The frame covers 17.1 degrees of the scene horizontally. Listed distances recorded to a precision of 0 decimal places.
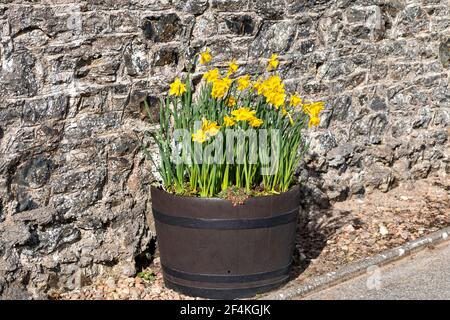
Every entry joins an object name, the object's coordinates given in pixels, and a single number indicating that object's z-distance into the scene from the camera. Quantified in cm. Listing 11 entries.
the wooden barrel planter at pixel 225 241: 829
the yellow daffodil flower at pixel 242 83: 861
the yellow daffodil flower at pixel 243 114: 822
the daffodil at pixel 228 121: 820
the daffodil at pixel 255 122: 827
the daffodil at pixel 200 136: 813
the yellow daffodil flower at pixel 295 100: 876
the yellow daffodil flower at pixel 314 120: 863
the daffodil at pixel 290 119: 863
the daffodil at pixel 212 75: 849
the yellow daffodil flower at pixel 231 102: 873
